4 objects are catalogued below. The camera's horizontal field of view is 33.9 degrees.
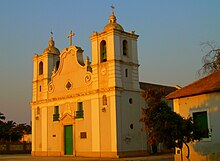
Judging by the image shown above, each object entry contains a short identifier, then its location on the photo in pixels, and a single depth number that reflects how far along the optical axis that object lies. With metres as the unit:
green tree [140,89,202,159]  15.76
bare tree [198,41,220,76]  20.55
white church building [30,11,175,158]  28.95
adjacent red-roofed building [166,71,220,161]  18.73
